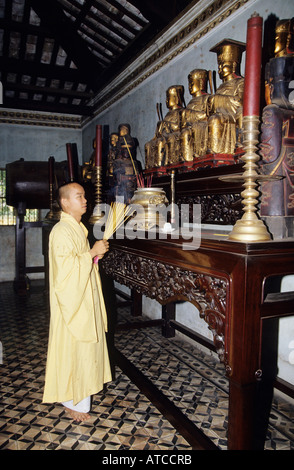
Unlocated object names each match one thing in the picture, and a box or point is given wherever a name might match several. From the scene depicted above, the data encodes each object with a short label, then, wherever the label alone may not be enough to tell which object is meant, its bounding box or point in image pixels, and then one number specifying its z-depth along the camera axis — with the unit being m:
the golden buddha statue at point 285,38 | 1.91
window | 7.66
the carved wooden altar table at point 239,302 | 1.29
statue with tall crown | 2.39
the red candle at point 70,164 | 3.44
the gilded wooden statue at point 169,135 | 3.13
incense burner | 2.39
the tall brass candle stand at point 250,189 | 1.37
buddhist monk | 2.11
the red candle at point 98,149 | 2.86
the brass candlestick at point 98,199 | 2.93
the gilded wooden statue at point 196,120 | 2.71
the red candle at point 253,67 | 1.33
